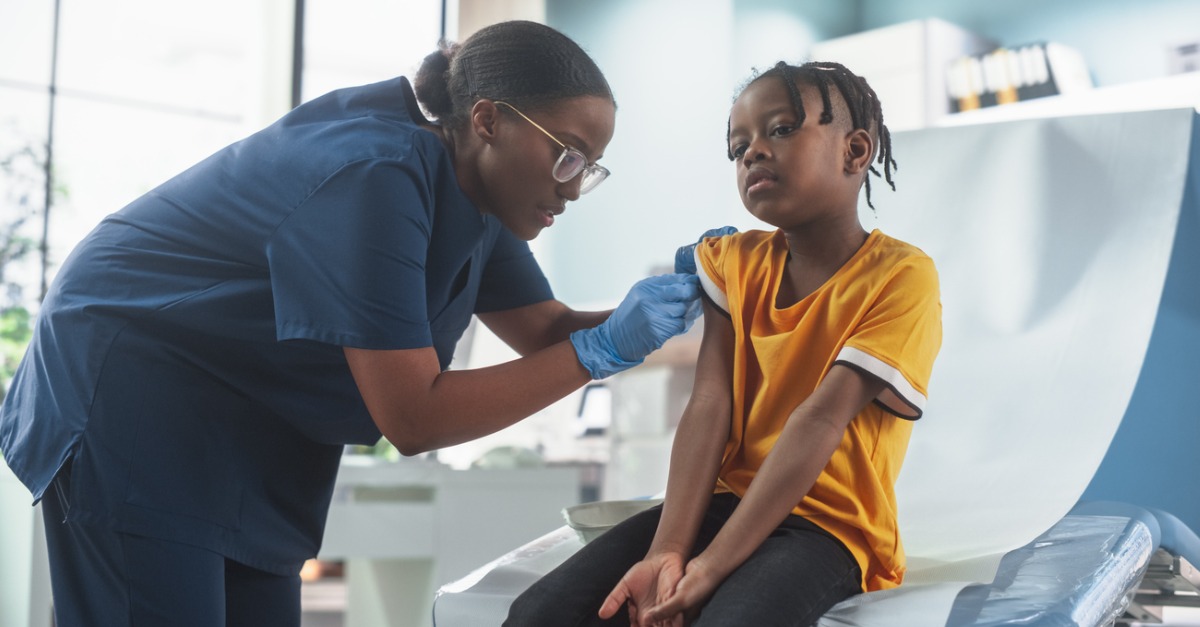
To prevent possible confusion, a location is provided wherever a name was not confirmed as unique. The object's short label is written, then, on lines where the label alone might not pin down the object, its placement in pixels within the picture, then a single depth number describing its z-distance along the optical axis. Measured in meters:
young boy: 1.00
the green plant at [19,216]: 4.02
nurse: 1.10
